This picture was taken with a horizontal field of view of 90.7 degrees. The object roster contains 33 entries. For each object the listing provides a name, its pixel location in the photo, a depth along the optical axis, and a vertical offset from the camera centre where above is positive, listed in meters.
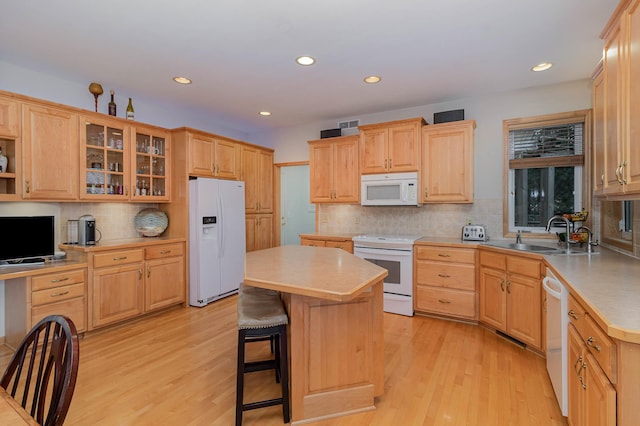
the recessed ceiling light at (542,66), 2.97 +1.36
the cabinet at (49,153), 2.85 +0.56
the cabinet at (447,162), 3.68 +0.56
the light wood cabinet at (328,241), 4.15 -0.42
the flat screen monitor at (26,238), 2.87 -0.25
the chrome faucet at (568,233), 2.88 -0.22
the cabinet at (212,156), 4.05 +0.76
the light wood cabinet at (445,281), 3.40 -0.79
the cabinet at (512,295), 2.65 -0.79
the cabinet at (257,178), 4.95 +0.53
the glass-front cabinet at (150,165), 3.78 +0.59
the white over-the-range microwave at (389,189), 3.90 +0.27
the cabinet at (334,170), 4.38 +0.58
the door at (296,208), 5.78 +0.05
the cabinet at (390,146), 3.89 +0.82
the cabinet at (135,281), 3.20 -0.78
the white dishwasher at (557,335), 1.83 -0.79
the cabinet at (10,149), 2.71 +0.57
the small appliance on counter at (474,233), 3.64 -0.27
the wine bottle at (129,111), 3.73 +1.19
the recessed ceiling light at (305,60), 2.80 +1.36
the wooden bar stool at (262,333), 1.81 -0.71
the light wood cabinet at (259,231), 5.03 -0.34
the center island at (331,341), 1.86 -0.81
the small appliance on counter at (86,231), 3.32 -0.20
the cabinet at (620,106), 1.67 +0.61
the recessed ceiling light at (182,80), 3.25 +1.37
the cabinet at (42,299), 2.74 -0.79
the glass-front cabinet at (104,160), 3.29 +0.57
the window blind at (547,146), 3.42 +0.71
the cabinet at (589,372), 1.18 -0.70
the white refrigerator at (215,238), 4.02 -0.37
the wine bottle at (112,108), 3.52 +1.16
